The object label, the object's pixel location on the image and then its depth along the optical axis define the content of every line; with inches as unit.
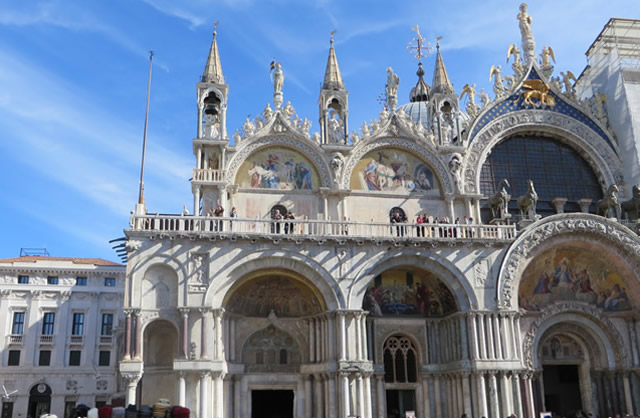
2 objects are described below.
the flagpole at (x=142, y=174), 1065.7
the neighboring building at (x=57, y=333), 1592.0
